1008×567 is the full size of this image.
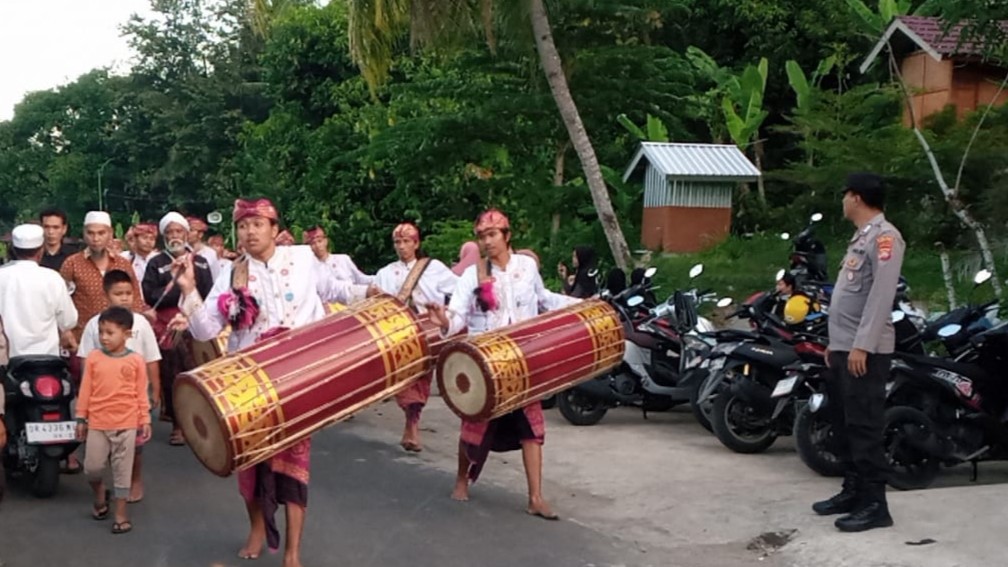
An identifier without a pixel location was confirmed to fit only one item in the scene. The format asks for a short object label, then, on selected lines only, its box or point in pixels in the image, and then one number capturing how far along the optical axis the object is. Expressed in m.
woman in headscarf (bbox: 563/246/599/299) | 9.91
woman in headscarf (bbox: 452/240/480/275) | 8.70
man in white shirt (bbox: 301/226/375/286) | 9.29
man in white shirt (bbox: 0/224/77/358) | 6.72
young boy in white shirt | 6.50
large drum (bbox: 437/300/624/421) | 5.82
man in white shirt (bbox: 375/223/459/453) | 8.03
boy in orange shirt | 6.05
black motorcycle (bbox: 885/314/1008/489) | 6.62
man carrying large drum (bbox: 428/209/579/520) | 6.30
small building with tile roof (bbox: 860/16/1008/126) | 17.77
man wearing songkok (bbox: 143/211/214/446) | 8.49
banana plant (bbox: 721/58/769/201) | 18.73
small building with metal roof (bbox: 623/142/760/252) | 15.13
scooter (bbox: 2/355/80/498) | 6.54
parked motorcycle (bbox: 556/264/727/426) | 9.02
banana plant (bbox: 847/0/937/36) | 18.83
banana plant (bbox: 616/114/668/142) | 16.33
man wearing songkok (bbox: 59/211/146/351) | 7.65
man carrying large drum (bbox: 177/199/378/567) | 5.21
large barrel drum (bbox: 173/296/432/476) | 4.69
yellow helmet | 7.93
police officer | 5.51
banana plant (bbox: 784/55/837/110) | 17.58
